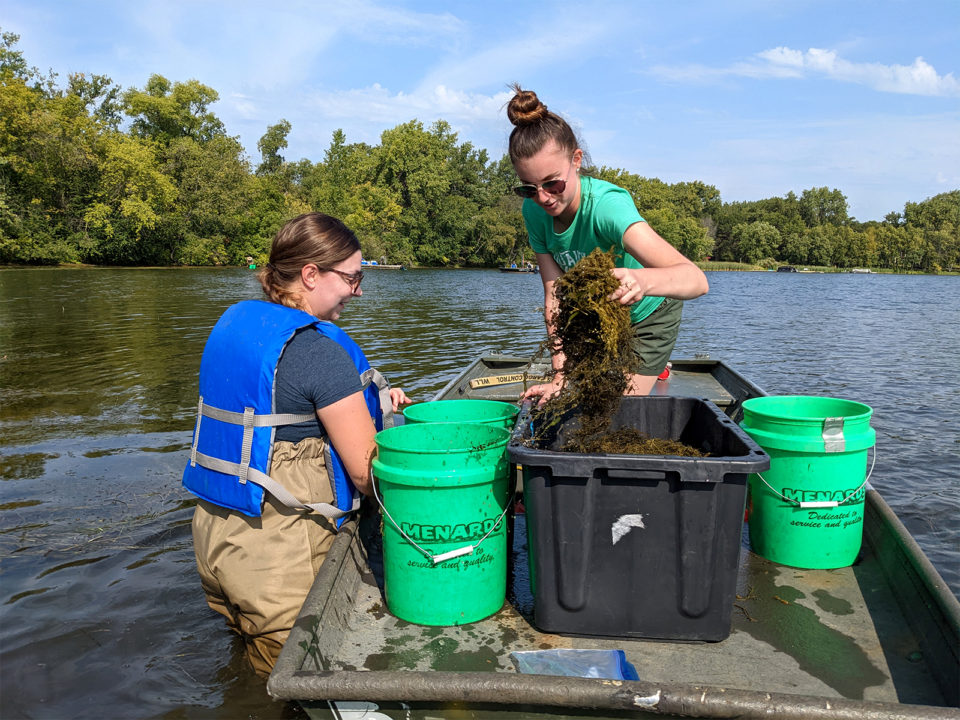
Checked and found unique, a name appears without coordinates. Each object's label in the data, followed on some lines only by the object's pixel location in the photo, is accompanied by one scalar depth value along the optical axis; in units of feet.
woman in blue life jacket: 9.49
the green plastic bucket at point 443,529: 8.77
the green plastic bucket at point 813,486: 10.46
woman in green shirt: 9.17
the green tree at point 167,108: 204.54
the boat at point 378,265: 234.99
